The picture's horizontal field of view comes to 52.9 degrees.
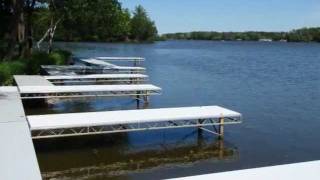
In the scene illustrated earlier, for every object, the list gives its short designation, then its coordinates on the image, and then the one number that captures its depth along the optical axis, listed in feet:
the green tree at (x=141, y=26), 278.66
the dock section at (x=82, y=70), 52.72
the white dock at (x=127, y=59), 78.82
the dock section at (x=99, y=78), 46.36
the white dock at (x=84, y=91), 36.29
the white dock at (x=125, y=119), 25.44
